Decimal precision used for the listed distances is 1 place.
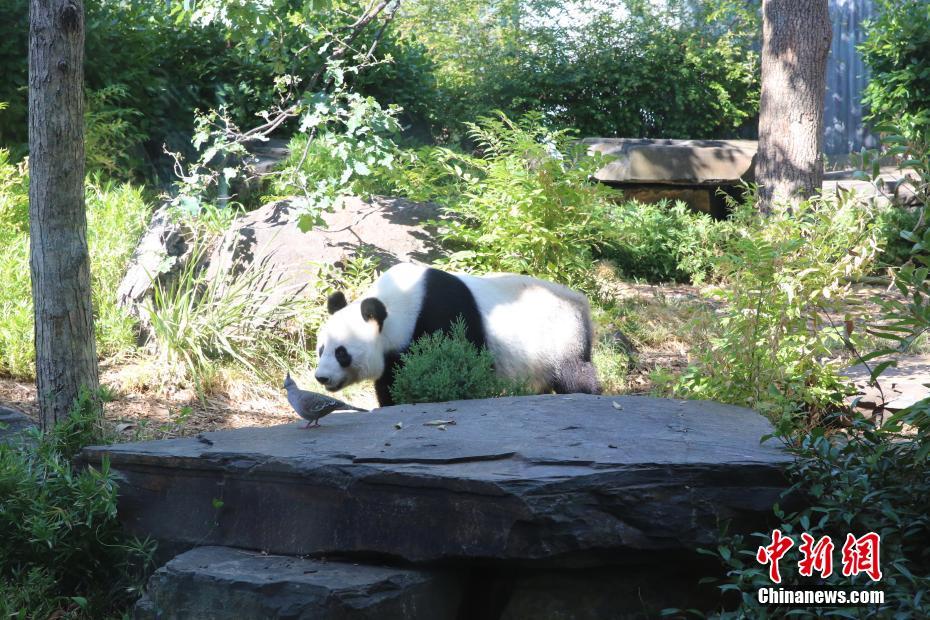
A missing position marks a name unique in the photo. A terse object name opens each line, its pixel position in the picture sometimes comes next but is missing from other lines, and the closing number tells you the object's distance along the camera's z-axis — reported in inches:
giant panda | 220.8
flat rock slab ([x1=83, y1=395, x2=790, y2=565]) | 130.1
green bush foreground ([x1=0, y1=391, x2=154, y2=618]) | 154.2
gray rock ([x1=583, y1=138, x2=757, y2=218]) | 460.4
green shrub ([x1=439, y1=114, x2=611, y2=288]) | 289.9
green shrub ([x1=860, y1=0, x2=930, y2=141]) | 455.8
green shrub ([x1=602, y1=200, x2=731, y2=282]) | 383.6
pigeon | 165.5
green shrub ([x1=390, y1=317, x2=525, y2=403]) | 207.3
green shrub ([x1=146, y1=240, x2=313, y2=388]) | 265.1
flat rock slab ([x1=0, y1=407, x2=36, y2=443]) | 202.3
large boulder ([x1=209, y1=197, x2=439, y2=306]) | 303.9
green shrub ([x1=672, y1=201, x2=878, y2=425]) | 196.5
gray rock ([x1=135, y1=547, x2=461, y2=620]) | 125.3
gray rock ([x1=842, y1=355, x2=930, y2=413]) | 220.5
